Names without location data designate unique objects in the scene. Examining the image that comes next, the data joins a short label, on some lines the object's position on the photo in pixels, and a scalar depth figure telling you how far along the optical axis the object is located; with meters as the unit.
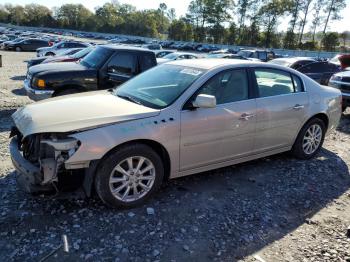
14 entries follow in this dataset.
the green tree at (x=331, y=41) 57.19
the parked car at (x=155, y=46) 35.32
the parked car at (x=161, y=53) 23.22
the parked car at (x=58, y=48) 23.25
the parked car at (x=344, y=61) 13.95
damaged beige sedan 3.62
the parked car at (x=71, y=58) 12.48
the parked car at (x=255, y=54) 24.93
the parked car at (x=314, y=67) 12.03
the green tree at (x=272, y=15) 70.50
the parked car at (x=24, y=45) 34.28
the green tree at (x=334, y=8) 63.00
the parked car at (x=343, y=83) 9.06
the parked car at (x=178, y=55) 19.43
